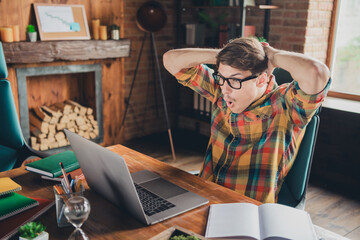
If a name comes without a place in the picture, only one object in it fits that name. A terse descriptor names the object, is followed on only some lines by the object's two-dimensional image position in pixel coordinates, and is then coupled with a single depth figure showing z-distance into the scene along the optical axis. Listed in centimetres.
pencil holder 102
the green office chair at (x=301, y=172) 141
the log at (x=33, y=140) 329
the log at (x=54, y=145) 341
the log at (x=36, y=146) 332
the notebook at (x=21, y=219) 102
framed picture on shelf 317
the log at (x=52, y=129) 340
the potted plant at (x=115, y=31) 353
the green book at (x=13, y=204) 111
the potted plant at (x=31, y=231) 92
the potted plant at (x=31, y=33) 304
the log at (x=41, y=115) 337
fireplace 312
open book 100
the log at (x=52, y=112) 342
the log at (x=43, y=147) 334
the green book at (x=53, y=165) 139
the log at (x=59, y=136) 345
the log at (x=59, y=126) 345
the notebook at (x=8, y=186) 121
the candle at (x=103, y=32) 347
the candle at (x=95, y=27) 345
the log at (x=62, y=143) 347
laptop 103
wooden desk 105
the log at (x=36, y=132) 333
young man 131
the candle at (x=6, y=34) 293
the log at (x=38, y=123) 335
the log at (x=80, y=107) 360
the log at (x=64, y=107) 348
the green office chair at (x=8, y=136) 187
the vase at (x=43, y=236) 94
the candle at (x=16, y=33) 300
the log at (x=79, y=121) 355
